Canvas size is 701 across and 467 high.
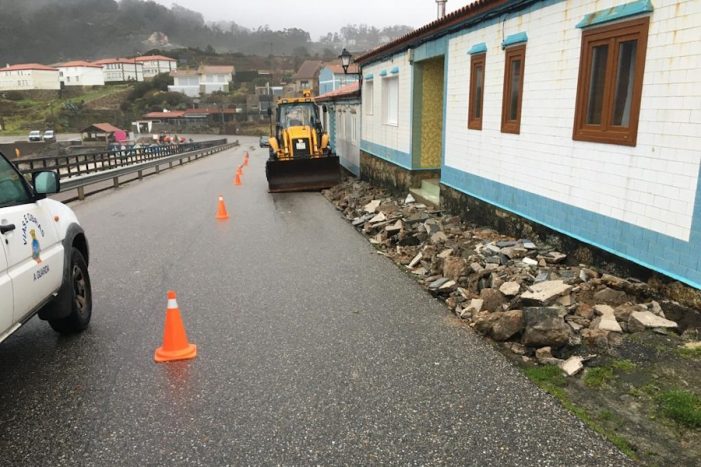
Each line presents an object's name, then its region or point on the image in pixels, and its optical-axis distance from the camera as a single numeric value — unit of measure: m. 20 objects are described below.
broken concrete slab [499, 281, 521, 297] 6.27
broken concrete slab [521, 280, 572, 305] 5.88
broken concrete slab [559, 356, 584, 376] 4.69
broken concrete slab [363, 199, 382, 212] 13.66
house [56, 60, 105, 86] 175.50
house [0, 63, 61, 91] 162.00
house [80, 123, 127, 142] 99.31
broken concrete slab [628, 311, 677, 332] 5.16
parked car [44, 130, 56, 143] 91.53
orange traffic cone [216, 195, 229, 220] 13.76
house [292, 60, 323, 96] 130.50
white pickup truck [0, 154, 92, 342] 4.27
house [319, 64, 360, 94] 89.99
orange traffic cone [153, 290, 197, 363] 5.20
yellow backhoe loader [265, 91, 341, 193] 18.88
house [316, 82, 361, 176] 22.05
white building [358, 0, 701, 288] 5.52
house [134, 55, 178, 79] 185.75
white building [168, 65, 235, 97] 152.12
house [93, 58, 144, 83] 185.00
